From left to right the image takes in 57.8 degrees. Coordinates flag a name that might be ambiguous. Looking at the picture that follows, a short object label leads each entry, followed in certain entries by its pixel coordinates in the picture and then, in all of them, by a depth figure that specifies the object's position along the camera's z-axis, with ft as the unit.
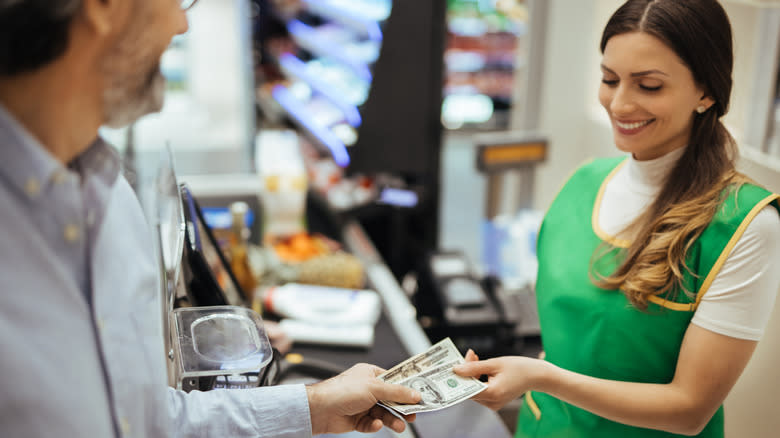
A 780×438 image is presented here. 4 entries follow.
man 2.97
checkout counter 6.03
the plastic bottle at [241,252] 8.42
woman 4.18
